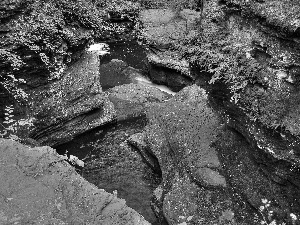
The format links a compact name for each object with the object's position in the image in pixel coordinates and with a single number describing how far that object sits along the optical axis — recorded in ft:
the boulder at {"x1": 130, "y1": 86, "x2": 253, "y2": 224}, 21.72
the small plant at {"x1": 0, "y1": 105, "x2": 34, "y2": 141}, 27.98
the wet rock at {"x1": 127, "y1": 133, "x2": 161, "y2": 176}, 30.19
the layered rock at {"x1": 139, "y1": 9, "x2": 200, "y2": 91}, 47.96
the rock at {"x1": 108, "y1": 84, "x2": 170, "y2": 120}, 39.06
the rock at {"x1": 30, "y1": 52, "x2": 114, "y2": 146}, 31.71
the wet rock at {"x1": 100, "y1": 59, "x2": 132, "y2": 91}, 48.34
